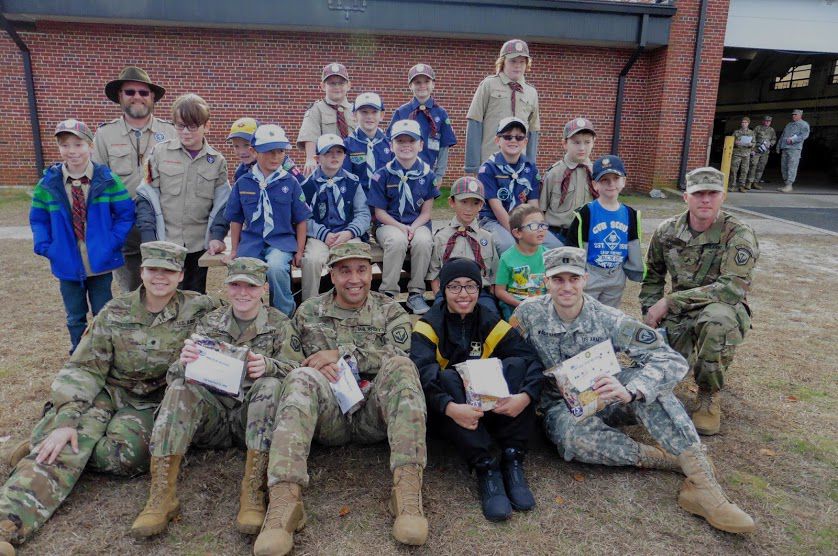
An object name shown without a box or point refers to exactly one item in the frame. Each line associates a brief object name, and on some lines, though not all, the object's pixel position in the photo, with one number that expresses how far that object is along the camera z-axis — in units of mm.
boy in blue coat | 3949
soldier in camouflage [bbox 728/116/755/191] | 15547
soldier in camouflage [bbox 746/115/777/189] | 16500
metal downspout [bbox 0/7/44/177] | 11422
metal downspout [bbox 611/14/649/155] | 13133
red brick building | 12000
